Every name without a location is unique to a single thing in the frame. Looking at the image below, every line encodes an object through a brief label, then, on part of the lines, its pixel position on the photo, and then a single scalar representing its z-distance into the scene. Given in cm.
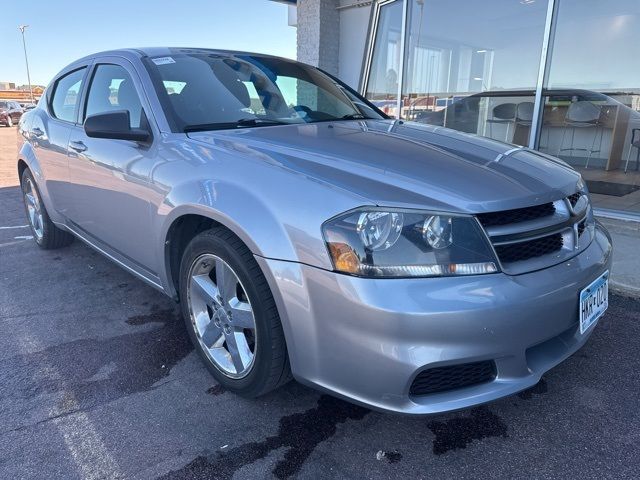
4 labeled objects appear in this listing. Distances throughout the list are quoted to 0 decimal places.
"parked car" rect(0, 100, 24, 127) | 2673
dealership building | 680
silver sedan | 155
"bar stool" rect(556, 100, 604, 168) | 712
